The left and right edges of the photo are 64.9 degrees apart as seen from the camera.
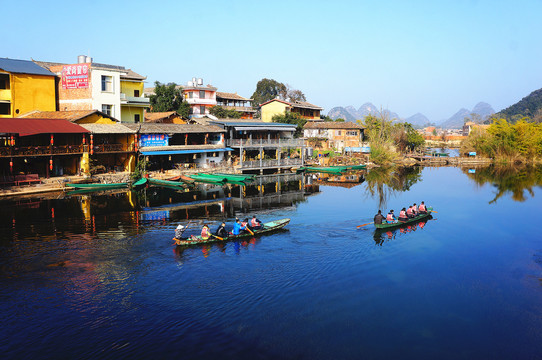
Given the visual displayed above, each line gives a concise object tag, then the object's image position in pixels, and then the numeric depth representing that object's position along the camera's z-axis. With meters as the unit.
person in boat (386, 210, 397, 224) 27.57
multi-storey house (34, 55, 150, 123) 48.59
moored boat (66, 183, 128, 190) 37.41
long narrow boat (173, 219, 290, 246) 22.77
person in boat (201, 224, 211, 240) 23.30
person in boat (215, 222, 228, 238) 24.05
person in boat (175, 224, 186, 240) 22.66
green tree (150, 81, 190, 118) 66.31
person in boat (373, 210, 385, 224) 26.95
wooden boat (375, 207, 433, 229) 27.21
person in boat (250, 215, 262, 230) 25.80
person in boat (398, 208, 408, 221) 28.64
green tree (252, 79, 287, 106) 107.94
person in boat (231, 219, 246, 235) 24.56
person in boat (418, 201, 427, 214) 31.38
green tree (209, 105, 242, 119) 72.94
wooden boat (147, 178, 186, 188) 42.07
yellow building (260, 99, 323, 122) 79.62
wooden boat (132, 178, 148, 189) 40.52
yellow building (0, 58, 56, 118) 44.22
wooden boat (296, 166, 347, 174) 57.40
